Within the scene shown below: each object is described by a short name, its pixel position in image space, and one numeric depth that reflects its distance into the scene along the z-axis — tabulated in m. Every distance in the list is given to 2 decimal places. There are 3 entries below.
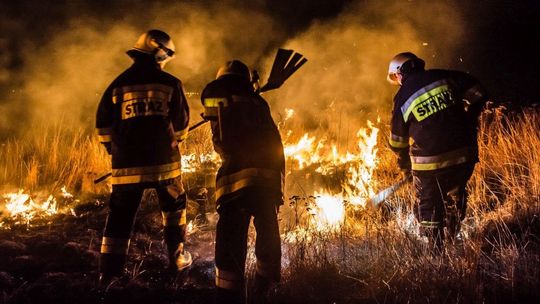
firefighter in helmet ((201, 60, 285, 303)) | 3.45
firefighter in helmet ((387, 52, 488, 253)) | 4.28
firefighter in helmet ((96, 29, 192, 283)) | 3.79
